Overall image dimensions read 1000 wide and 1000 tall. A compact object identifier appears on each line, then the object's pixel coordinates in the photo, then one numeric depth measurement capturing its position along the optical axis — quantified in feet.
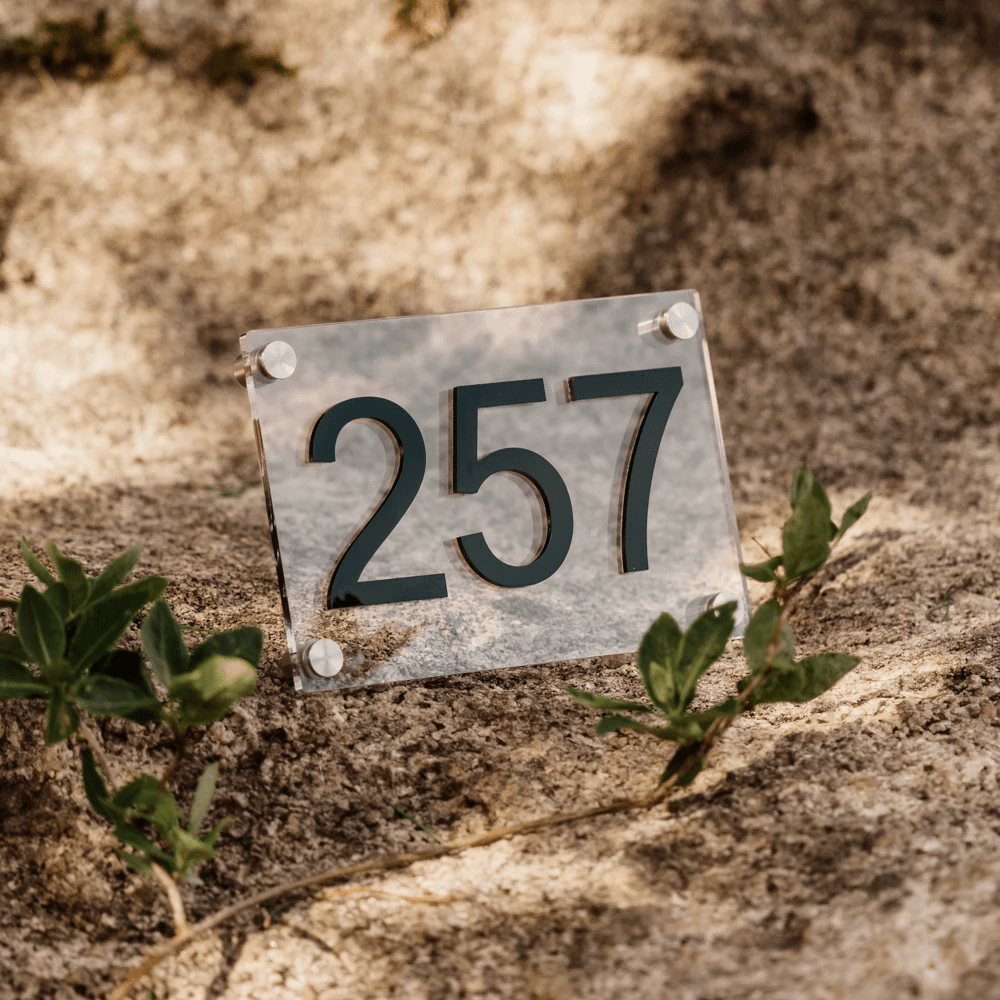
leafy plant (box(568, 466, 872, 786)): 6.07
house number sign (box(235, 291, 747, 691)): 6.35
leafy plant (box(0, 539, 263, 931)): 5.99
